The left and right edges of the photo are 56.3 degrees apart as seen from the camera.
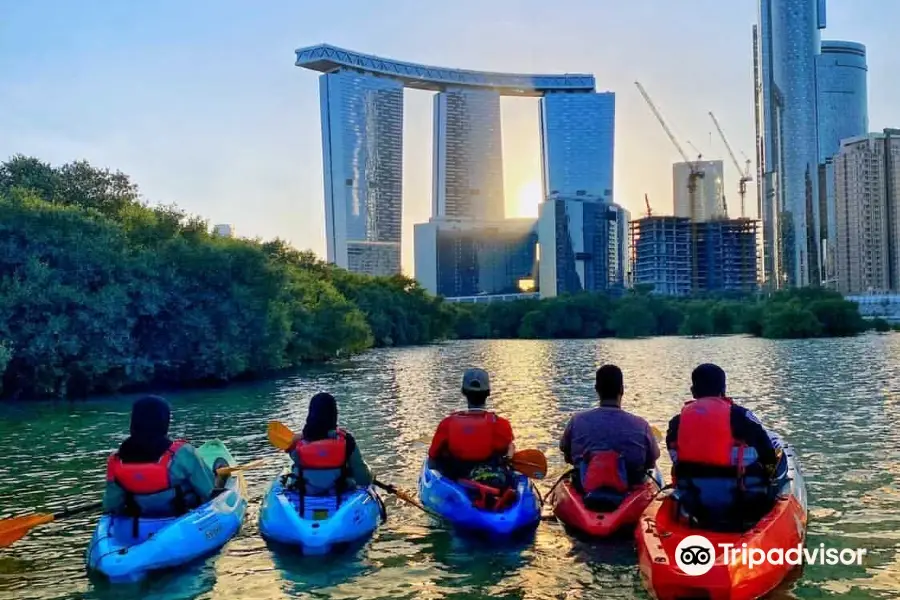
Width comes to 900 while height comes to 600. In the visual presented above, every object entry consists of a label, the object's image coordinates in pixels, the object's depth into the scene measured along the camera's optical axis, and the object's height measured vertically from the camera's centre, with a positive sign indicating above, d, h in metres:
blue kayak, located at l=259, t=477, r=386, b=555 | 9.00 -2.42
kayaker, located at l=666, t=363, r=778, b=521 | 7.53 -1.49
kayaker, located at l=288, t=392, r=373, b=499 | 9.45 -1.75
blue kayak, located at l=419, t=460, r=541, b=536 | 9.34 -2.45
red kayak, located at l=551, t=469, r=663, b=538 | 9.03 -2.43
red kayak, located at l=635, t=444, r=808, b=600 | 6.79 -2.29
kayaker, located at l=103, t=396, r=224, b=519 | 8.33 -1.64
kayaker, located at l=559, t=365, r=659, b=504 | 9.28 -1.73
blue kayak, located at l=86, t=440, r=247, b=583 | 8.21 -2.41
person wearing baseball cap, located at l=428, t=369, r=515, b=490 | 10.06 -1.70
